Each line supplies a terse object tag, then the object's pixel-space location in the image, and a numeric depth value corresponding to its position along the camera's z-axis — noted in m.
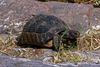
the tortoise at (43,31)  6.22
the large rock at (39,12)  7.33
